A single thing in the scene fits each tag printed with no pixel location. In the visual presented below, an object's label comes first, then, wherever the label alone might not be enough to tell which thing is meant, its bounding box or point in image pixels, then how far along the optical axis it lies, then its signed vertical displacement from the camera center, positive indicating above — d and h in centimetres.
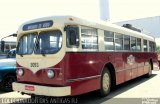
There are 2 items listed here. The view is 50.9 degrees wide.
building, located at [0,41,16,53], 1120 +39
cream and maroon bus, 456 -23
